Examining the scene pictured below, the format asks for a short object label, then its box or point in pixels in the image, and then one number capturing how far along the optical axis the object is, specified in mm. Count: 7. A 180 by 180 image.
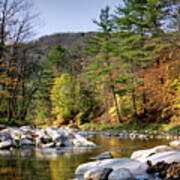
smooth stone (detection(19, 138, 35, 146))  9984
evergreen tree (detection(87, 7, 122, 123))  21531
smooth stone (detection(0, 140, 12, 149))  9180
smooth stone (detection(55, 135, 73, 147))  9688
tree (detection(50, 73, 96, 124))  28422
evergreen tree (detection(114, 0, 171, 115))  19781
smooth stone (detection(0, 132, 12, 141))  9945
